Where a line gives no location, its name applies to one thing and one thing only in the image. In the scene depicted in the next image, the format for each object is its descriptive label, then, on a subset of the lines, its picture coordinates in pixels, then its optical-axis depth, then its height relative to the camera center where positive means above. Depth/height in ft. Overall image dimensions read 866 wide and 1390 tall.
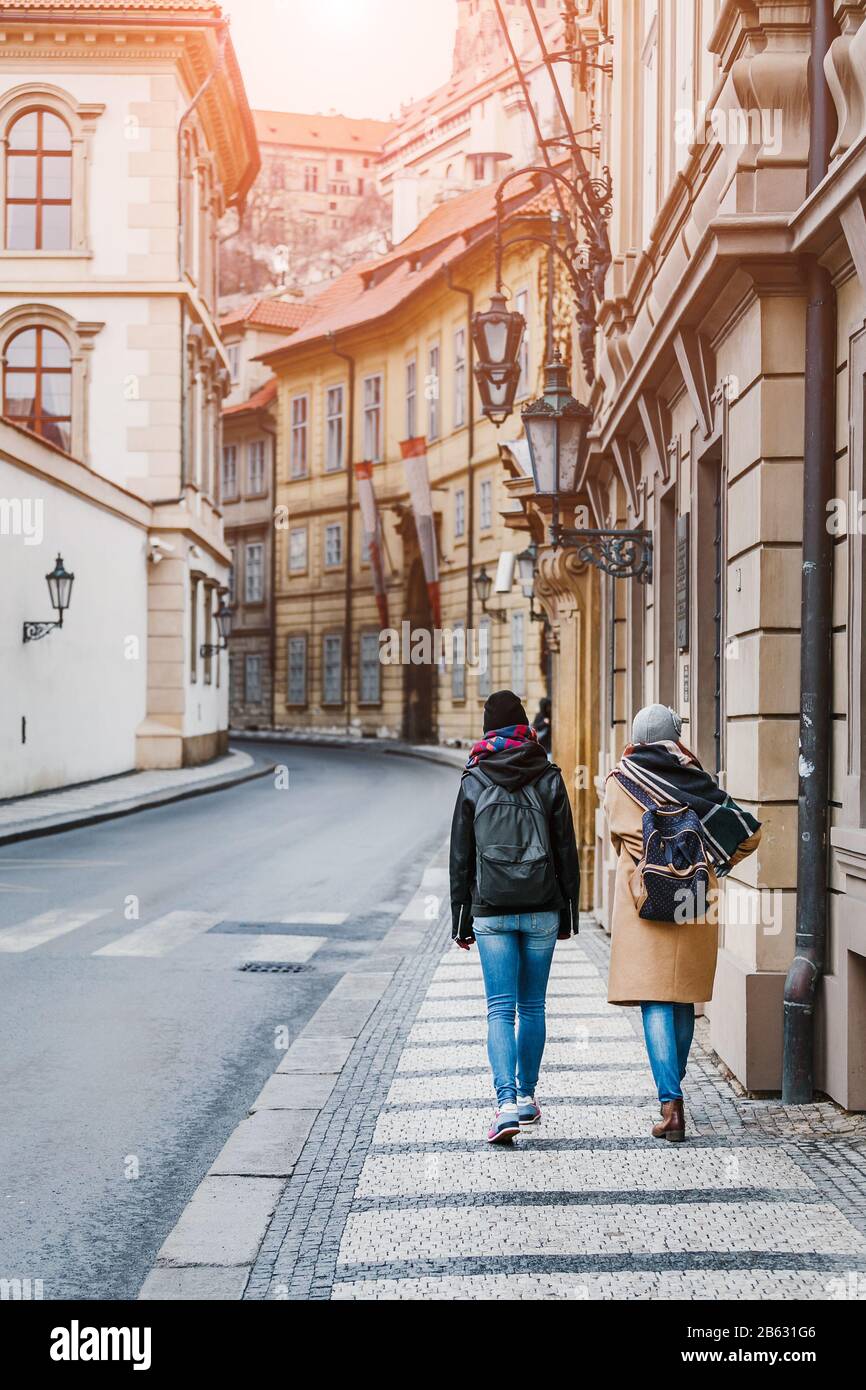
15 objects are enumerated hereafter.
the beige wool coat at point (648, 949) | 21.43 -3.24
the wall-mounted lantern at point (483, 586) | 124.67 +7.60
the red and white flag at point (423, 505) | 145.18 +15.75
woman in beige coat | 21.36 -2.96
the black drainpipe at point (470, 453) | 146.72 +20.38
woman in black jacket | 21.72 -2.38
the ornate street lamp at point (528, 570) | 76.69 +5.70
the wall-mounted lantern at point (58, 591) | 81.46 +4.65
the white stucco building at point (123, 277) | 112.27 +27.37
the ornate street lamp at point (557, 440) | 41.47 +6.04
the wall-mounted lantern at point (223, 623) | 131.44 +5.08
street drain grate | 36.50 -5.94
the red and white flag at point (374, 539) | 164.76 +14.51
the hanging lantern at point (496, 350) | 50.06 +9.89
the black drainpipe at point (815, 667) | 22.79 +0.31
